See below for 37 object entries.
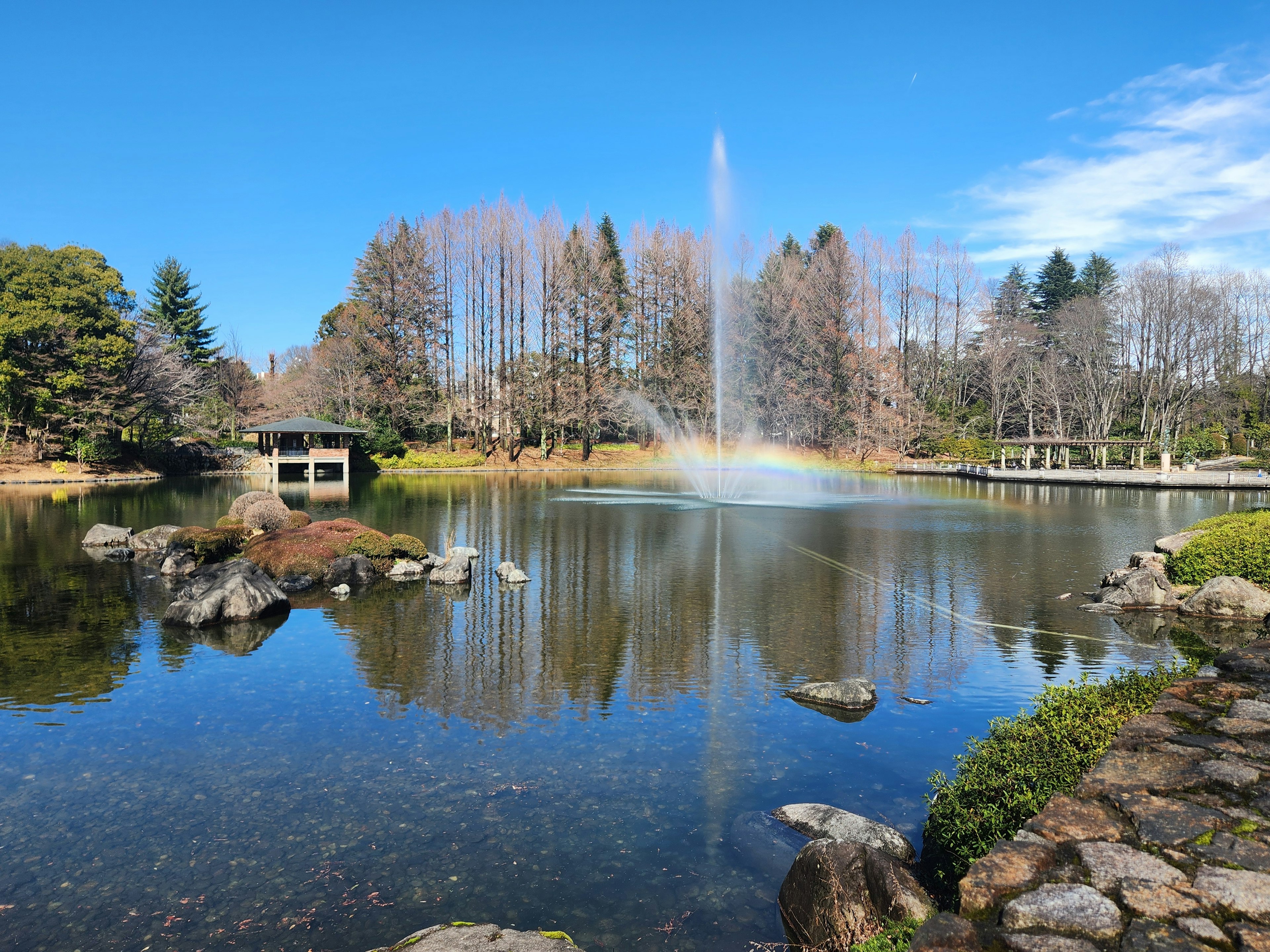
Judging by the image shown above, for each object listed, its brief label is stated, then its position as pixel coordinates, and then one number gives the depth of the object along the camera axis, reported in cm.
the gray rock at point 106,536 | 1912
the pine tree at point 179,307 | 6068
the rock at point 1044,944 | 300
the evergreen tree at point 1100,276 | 6919
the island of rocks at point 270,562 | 1258
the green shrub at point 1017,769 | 457
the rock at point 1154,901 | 317
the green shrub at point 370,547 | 1590
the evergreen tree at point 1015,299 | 6888
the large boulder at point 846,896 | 417
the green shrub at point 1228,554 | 1224
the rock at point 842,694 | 823
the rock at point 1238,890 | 312
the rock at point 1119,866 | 340
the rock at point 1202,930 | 296
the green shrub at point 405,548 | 1614
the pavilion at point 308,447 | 4625
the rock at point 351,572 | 1520
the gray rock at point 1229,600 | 1151
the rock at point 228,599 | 1211
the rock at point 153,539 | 1864
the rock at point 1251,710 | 533
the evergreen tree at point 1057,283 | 6781
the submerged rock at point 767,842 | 526
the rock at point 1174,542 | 1455
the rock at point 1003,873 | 339
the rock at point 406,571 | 1552
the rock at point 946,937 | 312
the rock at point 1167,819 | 376
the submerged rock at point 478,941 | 392
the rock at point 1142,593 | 1244
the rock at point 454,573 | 1493
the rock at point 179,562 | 1586
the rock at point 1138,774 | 434
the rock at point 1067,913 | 311
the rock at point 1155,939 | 294
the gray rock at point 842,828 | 522
